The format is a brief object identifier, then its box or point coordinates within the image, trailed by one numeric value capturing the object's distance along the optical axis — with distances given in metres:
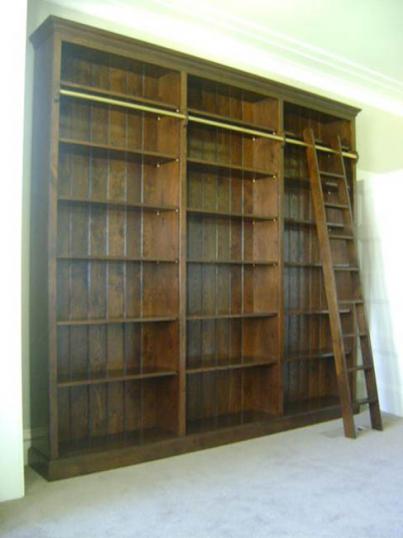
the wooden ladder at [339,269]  4.36
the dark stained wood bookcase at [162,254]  3.54
